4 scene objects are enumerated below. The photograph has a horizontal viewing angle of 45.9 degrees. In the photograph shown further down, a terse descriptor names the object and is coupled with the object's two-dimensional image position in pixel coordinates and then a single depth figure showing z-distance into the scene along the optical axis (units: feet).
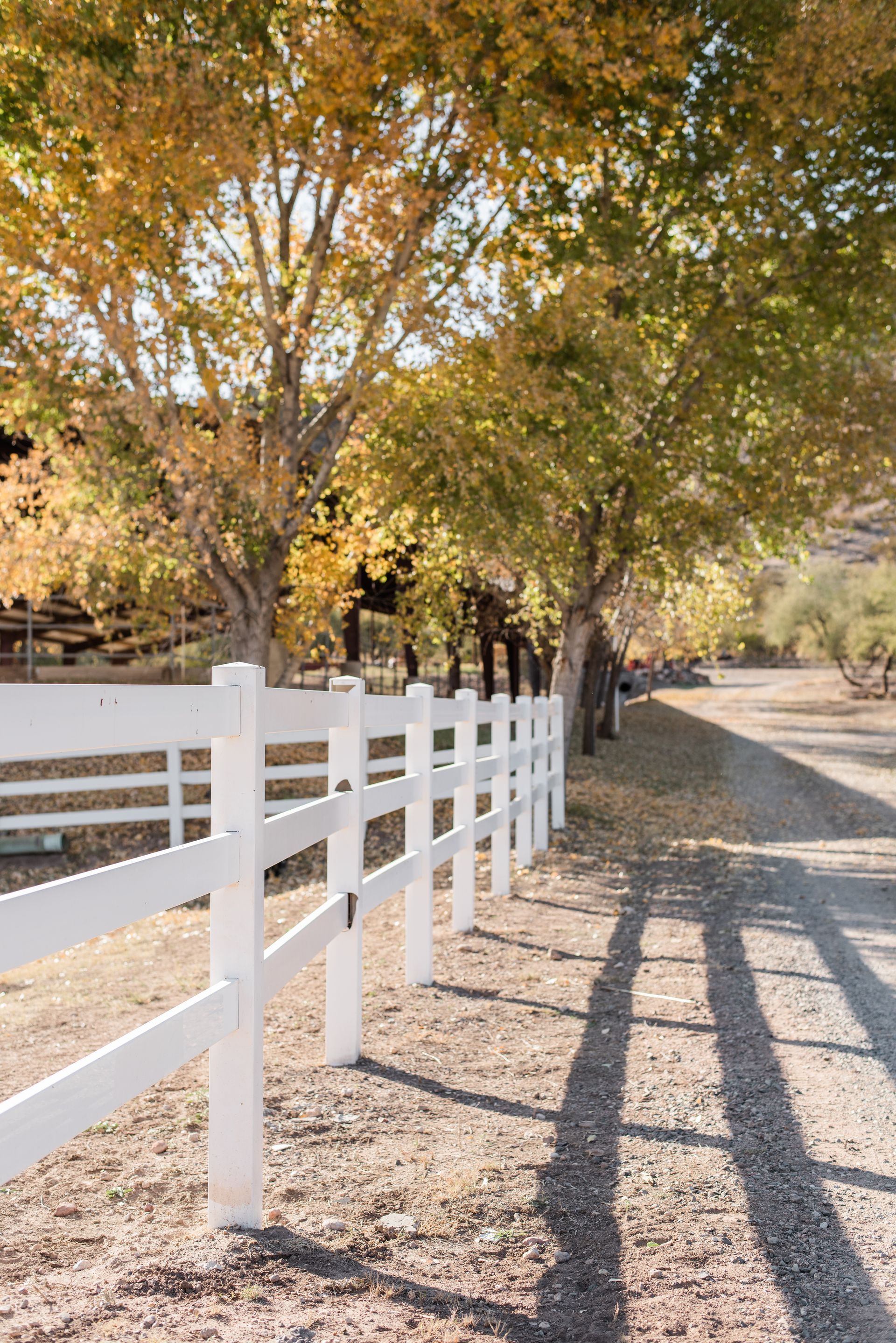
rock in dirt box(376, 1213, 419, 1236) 9.72
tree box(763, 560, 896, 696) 156.46
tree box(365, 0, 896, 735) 38.27
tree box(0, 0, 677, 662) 32.78
